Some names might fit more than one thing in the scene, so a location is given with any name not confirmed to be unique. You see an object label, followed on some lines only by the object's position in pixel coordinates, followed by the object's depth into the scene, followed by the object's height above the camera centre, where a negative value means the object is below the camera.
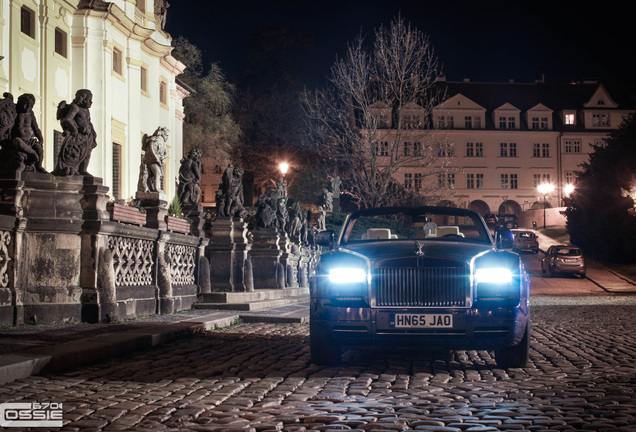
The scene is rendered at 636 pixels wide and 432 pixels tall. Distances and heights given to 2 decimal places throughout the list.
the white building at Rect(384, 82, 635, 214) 90.94 +12.77
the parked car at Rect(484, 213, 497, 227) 71.56 +3.99
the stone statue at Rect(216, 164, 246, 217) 22.92 +2.01
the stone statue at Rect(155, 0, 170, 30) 43.69 +13.27
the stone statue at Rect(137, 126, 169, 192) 17.42 +2.24
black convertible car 8.40 -0.31
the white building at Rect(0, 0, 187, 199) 29.31 +7.98
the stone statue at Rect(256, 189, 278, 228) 28.45 +1.95
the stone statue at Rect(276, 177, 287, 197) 34.92 +3.33
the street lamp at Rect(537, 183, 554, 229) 76.84 +7.13
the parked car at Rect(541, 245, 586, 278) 44.00 +0.27
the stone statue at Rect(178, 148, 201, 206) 21.41 +2.34
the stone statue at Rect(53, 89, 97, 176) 12.91 +2.07
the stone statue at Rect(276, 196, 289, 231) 30.39 +2.01
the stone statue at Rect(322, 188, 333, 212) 47.88 +3.90
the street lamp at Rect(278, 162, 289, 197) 32.78 +3.91
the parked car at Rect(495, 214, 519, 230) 74.80 +4.18
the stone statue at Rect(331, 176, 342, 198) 49.94 +4.77
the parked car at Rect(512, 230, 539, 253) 60.28 +1.80
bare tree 44.62 +9.26
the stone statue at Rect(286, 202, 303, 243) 33.25 +1.78
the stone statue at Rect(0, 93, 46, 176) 12.75 +2.03
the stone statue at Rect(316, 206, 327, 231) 44.47 +2.62
